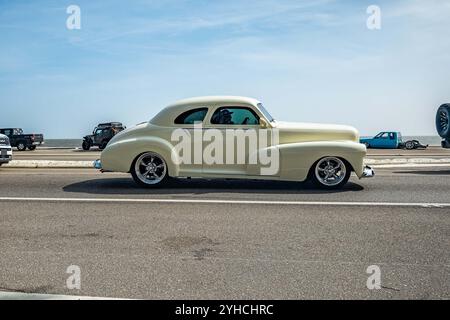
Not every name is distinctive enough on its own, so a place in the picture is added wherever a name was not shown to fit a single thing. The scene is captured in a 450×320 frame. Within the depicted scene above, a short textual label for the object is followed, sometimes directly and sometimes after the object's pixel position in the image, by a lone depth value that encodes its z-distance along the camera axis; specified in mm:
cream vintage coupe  8320
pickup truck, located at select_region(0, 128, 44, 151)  34178
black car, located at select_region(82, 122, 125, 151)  33156
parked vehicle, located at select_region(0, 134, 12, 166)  13398
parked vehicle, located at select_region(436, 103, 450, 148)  12953
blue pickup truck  36062
